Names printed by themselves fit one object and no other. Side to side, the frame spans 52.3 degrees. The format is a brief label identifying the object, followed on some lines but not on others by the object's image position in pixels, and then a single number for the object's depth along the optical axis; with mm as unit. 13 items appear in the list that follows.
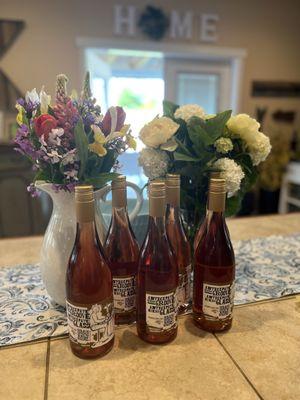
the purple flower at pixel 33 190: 584
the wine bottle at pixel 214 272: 542
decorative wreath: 2822
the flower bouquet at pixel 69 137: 501
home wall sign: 2814
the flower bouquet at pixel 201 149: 610
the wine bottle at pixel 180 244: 586
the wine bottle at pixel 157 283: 505
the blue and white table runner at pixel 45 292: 584
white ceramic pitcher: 595
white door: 3223
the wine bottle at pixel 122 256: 555
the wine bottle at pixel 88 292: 473
